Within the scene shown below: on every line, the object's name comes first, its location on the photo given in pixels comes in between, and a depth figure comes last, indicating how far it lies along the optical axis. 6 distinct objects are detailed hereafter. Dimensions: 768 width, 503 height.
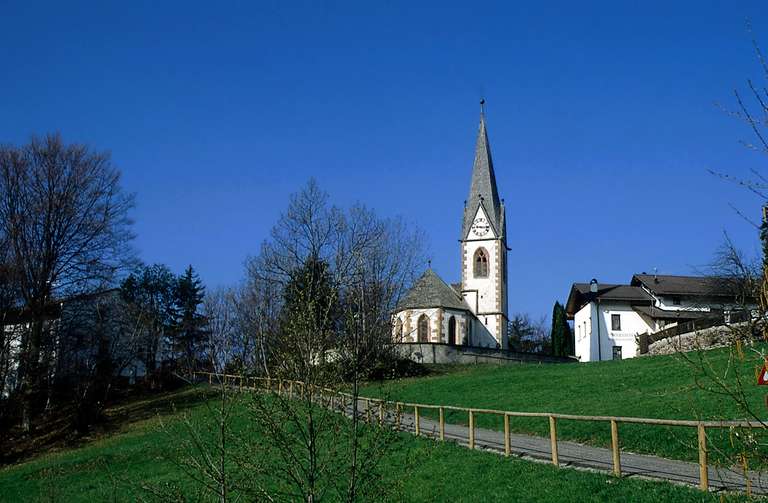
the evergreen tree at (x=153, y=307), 55.95
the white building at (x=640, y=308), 57.22
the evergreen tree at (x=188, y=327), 62.91
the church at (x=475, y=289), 62.22
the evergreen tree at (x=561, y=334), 76.51
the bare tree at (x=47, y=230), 36.75
